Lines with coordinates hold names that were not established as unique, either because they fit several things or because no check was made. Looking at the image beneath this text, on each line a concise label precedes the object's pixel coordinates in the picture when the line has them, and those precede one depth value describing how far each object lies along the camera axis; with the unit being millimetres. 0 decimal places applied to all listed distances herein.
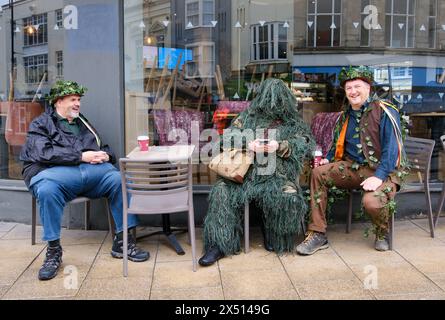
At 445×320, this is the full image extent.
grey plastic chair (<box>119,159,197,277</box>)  3029
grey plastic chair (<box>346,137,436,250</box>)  3836
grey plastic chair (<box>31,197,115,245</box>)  3359
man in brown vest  3338
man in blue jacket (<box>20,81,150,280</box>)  3121
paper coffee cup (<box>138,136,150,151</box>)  3721
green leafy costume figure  3355
